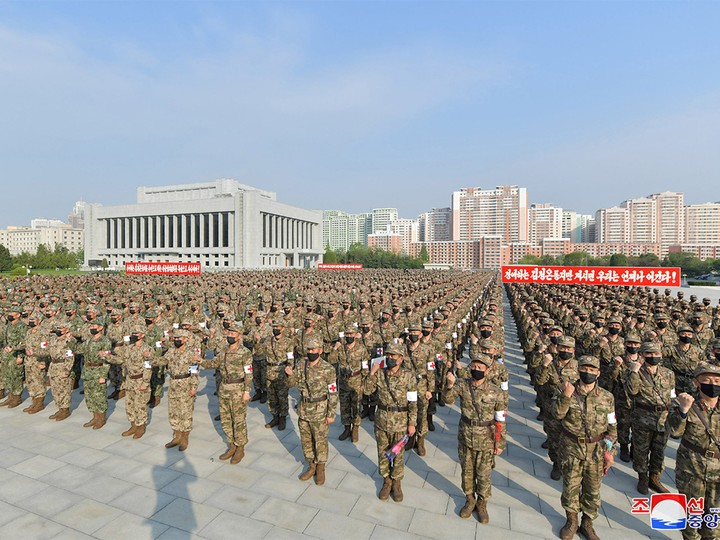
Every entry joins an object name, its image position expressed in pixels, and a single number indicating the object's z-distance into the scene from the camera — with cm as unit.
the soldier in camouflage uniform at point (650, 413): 529
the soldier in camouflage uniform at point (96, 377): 733
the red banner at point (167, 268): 3250
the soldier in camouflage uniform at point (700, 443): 400
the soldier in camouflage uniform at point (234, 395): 612
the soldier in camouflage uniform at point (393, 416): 511
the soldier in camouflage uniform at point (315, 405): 540
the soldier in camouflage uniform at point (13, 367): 843
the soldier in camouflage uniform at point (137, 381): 680
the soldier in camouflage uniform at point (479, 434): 464
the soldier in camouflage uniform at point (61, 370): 762
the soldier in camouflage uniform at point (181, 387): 640
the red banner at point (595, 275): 1719
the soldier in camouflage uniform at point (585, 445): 434
